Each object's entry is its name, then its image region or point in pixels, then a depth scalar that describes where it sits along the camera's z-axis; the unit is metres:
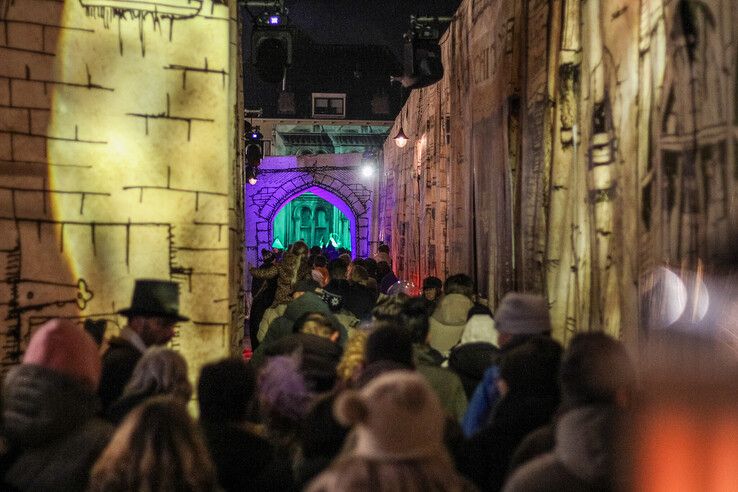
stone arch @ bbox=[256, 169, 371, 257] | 28.20
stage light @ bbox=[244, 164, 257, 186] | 20.34
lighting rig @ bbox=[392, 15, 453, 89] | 11.05
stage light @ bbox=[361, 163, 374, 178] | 27.81
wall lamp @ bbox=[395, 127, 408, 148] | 17.16
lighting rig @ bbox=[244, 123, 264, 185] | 18.28
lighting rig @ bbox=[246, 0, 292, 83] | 10.80
